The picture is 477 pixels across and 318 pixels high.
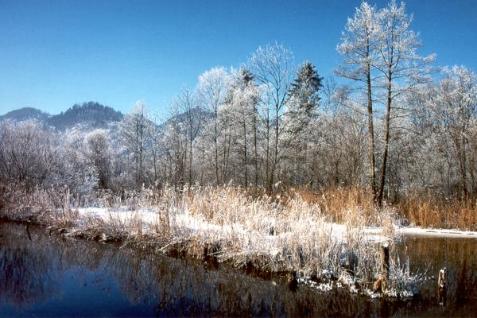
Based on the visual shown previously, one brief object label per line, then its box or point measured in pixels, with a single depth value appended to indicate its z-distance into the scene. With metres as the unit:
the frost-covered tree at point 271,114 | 23.39
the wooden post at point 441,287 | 6.07
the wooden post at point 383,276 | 6.26
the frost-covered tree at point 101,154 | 36.81
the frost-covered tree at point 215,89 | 28.20
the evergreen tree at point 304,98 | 26.42
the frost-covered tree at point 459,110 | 23.91
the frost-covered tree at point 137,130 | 37.81
